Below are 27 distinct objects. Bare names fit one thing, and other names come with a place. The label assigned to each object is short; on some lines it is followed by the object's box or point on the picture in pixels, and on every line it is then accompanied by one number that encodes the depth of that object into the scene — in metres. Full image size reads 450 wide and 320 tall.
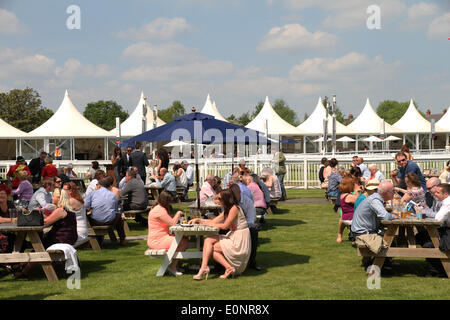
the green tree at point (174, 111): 80.75
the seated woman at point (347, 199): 8.84
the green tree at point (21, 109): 58.75
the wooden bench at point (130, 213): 10.74
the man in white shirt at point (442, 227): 6.50
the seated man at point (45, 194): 8.69
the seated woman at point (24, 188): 11.27
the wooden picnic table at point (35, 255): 6.58
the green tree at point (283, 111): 103.12
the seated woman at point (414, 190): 8.55
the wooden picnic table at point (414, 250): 6.53
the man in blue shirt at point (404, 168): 10.04
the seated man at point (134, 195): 10.87
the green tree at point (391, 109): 114.06
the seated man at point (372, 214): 6.82
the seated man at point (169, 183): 13.54
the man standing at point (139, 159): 14.59
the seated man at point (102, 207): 9.09
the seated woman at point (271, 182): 12.89
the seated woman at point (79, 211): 7.75
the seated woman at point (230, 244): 6.75
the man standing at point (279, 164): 16.36
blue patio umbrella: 9.60
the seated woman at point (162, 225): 7.15
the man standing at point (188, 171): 17.02
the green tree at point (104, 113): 94.56
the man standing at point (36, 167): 14.90
